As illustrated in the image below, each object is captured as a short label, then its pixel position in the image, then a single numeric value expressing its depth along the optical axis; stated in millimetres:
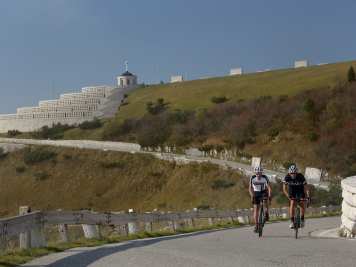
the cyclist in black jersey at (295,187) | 17062
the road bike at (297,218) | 17208
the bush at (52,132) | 110419
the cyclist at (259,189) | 17453
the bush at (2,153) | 95812
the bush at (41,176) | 81438
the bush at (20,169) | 86000
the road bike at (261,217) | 17578
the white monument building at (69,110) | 121375
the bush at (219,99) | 106812
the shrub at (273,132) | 78250
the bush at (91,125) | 111688
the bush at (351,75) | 90375
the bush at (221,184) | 60125
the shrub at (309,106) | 79938
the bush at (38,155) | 88062
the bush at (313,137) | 72419
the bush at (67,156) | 86938
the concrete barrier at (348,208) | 16844
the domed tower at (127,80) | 138800
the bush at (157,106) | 110125
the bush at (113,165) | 80125
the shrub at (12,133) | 117675
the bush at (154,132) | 90500
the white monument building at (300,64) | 131100
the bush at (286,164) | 64325
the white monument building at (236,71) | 138625
